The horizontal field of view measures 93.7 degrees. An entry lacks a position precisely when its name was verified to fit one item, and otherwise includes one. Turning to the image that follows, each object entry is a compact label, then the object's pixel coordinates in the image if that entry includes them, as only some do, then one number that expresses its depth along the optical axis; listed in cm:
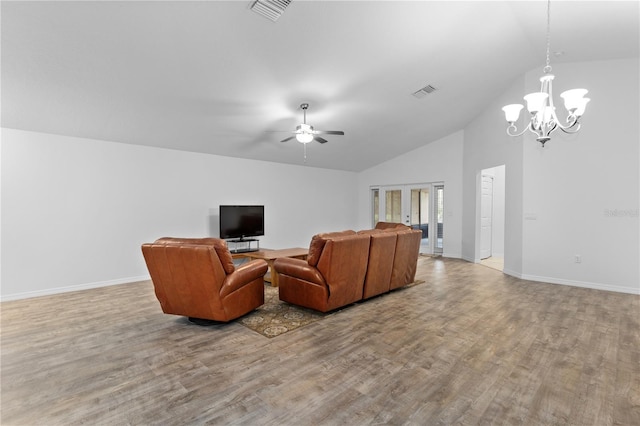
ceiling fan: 434
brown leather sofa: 355
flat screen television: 598
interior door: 734
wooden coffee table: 490
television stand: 603
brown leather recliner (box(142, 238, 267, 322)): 307
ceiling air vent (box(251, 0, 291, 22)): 287
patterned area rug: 322
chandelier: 296
